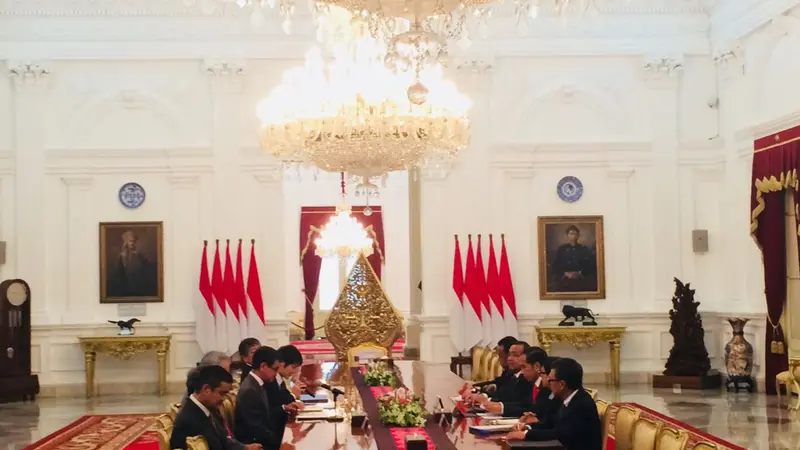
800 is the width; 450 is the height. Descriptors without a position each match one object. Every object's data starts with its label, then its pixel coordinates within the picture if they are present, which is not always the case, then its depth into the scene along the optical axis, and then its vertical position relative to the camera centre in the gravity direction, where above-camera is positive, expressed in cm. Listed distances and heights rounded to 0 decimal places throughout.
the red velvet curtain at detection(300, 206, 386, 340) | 2352 +66
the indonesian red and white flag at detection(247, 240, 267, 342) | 1420 -45
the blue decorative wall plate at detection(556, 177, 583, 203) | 1490 +115
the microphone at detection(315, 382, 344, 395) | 749 -91
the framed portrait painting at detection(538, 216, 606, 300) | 1473 +12
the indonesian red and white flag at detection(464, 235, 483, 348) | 1422 -68
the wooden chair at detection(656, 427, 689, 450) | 482 -86
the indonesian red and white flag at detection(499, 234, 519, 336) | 1435 -50
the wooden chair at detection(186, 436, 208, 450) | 506 -87
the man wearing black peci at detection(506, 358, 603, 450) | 572 -87
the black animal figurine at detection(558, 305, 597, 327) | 1422 -67
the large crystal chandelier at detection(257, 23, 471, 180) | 850 +135
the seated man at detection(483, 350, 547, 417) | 687 -93
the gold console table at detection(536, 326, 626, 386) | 1409 -99
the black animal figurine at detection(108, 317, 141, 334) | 1396 -70
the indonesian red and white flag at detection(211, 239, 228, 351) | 1416 -50
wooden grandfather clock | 1374 -92
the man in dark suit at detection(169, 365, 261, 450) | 542 -73
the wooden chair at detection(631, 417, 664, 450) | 513 -88
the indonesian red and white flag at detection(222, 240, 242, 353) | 1413 -57
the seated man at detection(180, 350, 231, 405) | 717 -62
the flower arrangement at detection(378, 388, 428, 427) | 600 -85
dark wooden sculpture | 1395 -121
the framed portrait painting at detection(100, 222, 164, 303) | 1450 +16
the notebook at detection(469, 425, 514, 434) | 596 -97
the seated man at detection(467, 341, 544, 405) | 759 -84
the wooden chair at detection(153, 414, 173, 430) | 549 -83
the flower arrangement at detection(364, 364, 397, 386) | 805 -87
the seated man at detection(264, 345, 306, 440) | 695 -87
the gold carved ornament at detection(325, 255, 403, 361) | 1014 -51
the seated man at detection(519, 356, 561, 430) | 615 -93
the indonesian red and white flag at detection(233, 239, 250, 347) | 1420 -35
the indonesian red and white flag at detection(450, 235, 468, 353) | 1424 -60
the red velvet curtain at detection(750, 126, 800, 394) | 1273 +46
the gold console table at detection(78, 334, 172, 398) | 1384 -101
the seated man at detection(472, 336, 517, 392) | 822 -86
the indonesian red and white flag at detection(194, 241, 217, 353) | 1415 -65
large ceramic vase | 1335 -124
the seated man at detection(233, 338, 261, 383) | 851 -67
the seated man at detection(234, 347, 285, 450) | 648 -96
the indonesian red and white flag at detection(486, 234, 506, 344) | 1427 -53
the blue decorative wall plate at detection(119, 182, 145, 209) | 1462 +117
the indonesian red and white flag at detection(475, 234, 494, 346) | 1423 -57
